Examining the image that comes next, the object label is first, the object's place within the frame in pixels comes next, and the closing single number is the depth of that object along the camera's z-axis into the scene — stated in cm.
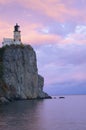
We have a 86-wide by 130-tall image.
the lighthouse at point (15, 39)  17138
